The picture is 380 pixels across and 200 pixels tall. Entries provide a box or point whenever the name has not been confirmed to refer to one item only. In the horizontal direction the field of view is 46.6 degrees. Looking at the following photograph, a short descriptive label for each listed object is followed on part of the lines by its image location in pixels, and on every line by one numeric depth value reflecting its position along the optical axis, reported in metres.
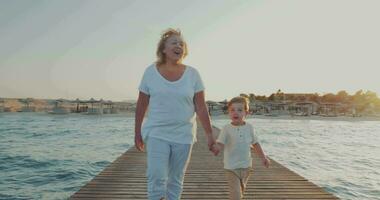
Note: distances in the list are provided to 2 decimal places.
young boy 4.59
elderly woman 3.69
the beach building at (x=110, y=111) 74.81
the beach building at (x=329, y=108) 89.01
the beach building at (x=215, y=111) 74.86
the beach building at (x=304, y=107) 88.69
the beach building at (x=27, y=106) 80.46
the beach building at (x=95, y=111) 68.12
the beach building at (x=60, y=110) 68.94
